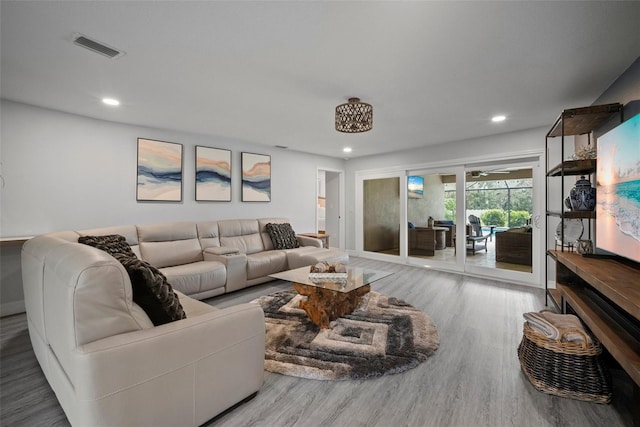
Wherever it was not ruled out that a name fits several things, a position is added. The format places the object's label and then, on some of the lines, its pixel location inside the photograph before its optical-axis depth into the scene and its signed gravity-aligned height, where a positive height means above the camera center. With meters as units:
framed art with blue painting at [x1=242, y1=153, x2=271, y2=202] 5.03 +0.68
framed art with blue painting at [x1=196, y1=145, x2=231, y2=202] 4.47 +0.65
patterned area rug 2.01 -1.09
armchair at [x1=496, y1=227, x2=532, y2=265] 4.32 -0.49
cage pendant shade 2.81 +1.01
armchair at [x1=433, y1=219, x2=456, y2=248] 5.07 -0.26
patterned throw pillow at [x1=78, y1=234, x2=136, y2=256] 2.41 -0.28
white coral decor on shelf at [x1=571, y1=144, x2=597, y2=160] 2.63 +0.61
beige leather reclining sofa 1.14 -0.65
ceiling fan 4.55 +0.73
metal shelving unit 2.44 +0.92
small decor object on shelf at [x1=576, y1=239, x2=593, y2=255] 2.58 -0.29
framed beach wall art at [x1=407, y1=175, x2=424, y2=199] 5.55 +0.57
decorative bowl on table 2.80 -0.62
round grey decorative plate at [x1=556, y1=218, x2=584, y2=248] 2.85 -0.16
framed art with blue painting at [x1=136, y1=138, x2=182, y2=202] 3.94 +0.62
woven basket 1.70 -0.98
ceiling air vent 1.90 +1.20
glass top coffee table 2.64 -0.80
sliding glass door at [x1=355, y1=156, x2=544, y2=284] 4.27 -0.05
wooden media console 1.38 -0.66
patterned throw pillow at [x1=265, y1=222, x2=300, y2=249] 4.82 -0.40
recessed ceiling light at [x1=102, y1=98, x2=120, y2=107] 2.99 +1.23
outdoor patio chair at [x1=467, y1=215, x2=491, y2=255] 4.84 -0.39
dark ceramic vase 2.54 +0.19
